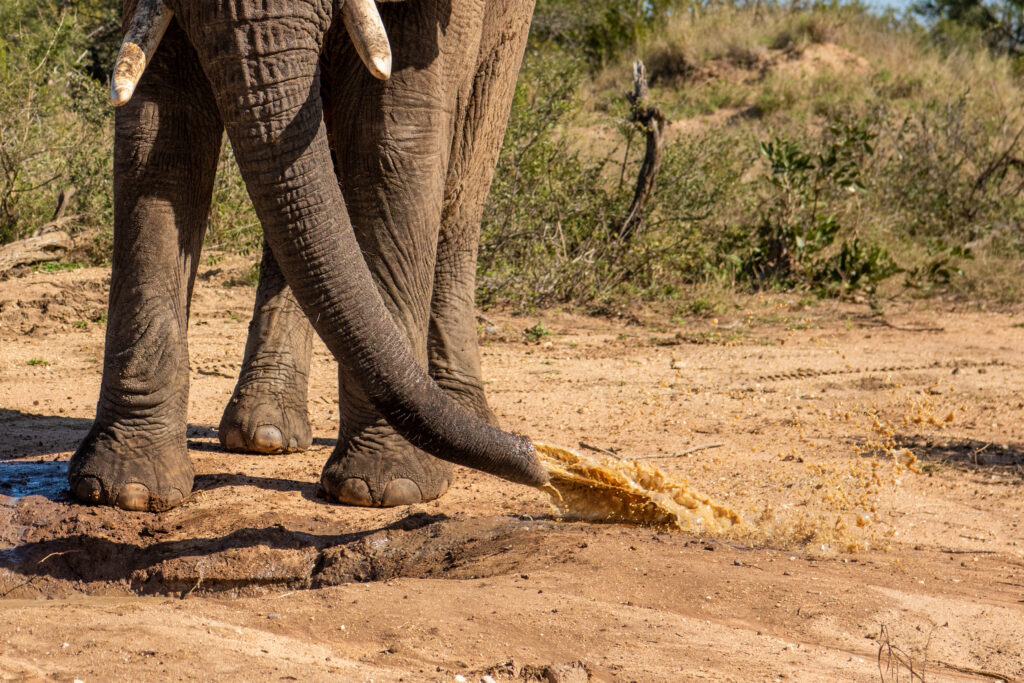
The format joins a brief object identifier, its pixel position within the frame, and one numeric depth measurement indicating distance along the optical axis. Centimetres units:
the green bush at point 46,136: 1697
